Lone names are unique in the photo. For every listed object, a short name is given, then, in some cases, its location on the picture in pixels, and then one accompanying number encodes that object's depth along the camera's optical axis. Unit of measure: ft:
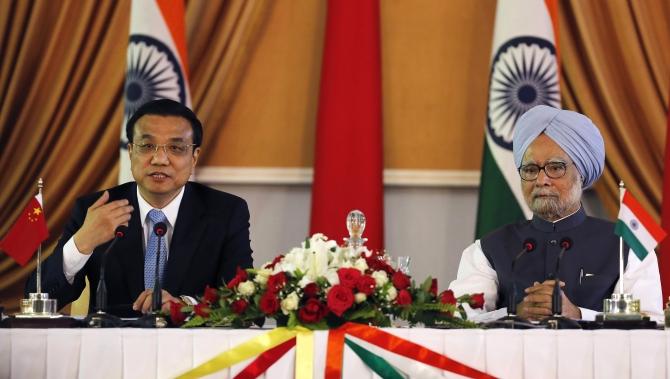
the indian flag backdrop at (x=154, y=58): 36.23
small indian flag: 22.55
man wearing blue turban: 25.68
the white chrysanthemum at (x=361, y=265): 20.50
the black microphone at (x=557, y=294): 21.81
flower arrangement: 19.78
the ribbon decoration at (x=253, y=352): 19.24
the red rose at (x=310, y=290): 19.90
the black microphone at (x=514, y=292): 21.85
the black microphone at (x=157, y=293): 21.79
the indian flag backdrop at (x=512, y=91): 36.74
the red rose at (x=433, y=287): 20.81
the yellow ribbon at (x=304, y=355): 19.18
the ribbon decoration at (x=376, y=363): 19.17
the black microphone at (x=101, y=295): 21.54
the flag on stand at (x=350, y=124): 38.18
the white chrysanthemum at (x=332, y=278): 20.06
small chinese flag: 22.68
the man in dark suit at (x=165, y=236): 26.39
